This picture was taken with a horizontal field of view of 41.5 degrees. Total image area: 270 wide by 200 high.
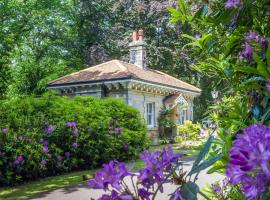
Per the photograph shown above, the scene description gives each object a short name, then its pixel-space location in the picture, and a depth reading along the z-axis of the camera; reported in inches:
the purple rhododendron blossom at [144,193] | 38.5
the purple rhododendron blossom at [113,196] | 36.8
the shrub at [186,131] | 639.7
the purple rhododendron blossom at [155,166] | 37.7
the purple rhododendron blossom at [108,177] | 36.3
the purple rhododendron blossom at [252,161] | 25.7
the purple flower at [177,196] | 34.4
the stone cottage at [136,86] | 649.0
